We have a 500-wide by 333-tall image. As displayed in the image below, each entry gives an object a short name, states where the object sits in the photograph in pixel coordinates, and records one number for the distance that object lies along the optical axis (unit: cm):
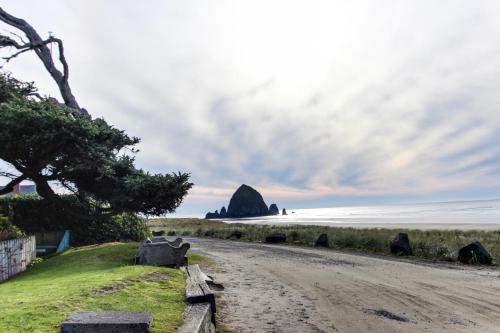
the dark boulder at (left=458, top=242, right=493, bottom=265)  1680
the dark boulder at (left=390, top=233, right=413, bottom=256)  1984
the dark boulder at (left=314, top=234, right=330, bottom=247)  2416
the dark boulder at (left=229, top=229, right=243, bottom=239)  3244
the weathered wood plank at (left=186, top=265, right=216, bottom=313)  665
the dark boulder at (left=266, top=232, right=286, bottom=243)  2750
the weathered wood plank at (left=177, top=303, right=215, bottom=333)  507
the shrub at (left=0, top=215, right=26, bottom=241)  1119
